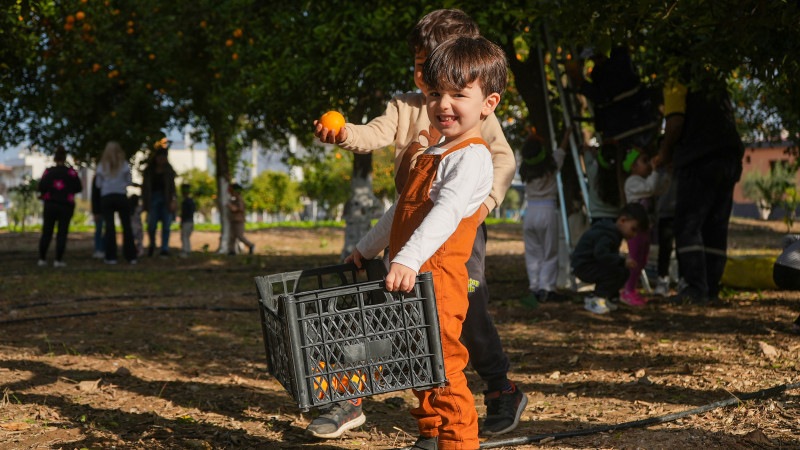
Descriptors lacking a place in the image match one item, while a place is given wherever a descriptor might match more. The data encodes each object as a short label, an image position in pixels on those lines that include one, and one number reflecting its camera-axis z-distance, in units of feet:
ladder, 26.15
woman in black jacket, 38.60
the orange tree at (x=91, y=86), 43.93
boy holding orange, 10.45
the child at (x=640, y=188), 24.68
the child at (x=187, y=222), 50.67
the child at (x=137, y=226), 46.89
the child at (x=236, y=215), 51.70
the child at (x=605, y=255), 22.48
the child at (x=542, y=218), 25.72
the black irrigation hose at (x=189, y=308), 23.35
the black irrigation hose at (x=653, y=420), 10.94
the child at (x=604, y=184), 25.63
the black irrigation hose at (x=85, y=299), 24.84
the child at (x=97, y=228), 44.32
